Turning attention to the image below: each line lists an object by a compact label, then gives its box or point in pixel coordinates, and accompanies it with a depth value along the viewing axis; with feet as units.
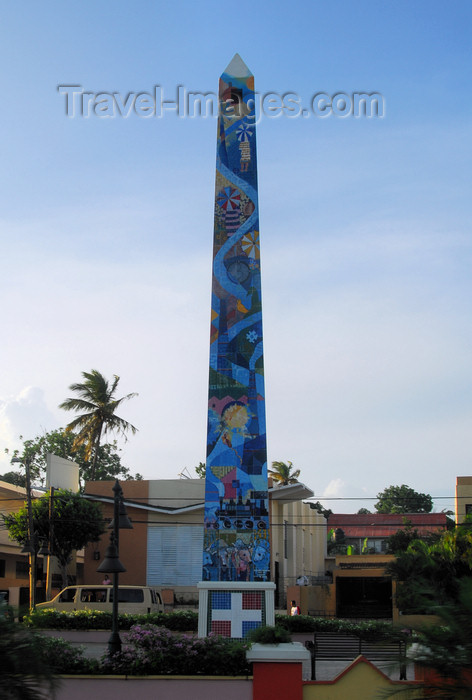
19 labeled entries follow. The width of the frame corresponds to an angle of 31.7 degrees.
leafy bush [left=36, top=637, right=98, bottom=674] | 40.11
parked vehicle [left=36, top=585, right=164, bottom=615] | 91.30
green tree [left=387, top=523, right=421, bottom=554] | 165.98
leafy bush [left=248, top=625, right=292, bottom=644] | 38.37
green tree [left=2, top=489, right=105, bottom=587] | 118.32
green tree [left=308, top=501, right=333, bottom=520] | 303.07
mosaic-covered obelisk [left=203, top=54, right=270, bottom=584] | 60.34
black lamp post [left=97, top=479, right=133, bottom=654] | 50.26
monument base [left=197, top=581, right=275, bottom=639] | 57.21
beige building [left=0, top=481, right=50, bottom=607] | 134.41
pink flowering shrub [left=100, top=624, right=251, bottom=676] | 39.88
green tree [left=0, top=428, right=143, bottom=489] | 225.76
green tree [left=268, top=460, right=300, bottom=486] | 211.72
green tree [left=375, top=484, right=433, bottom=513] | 338.13
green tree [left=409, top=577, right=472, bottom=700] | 20.07
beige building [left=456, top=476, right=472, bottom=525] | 153.50
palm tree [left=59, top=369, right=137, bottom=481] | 168.14
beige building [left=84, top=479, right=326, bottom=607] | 121.90
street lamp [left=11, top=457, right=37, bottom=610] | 99.81
